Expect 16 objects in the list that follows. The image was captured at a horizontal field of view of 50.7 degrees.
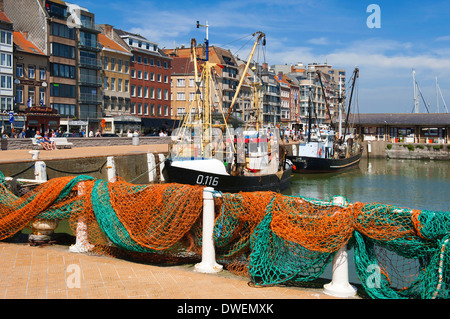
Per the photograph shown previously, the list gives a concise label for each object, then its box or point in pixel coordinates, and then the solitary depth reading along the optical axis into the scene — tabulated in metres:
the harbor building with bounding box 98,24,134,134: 65.56
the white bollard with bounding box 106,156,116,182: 24.67
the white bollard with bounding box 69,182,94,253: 7.96
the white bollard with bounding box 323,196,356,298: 6.05
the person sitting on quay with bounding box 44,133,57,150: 33.78
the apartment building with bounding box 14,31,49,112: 52.25
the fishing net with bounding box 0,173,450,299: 5.82
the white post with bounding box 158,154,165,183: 29.00
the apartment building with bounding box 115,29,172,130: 74.25
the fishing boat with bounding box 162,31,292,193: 24.23
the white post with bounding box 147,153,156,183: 28.52
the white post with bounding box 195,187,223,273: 6.98
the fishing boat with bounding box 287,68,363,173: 44.00
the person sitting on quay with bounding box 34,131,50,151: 33.18
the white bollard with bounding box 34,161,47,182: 19.69
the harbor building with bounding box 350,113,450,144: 74.94
